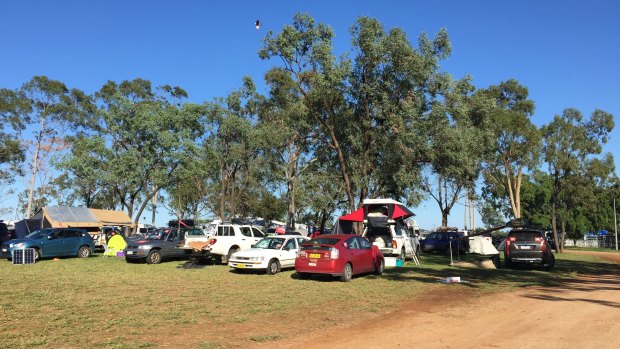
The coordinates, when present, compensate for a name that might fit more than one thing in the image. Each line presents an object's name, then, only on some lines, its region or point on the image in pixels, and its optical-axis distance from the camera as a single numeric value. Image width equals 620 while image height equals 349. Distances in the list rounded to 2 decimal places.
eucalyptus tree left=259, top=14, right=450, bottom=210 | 23.28
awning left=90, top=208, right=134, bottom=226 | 34.62
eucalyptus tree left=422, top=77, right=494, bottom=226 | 23.48
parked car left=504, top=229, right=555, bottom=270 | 17.88
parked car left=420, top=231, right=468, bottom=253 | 31.82
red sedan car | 13.93
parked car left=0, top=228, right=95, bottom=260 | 20.47
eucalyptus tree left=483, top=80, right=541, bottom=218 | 33.06
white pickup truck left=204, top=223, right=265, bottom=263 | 19.56
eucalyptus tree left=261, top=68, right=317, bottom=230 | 27.25
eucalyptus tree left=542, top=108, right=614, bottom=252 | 32.50
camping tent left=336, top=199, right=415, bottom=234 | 20.38
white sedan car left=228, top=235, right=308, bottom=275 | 15.93
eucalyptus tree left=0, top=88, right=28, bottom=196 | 40.53
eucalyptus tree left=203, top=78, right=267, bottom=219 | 35.75
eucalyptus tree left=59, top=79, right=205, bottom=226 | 35.53
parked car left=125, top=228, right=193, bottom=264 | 19.83
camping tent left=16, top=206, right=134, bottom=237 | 29.98
